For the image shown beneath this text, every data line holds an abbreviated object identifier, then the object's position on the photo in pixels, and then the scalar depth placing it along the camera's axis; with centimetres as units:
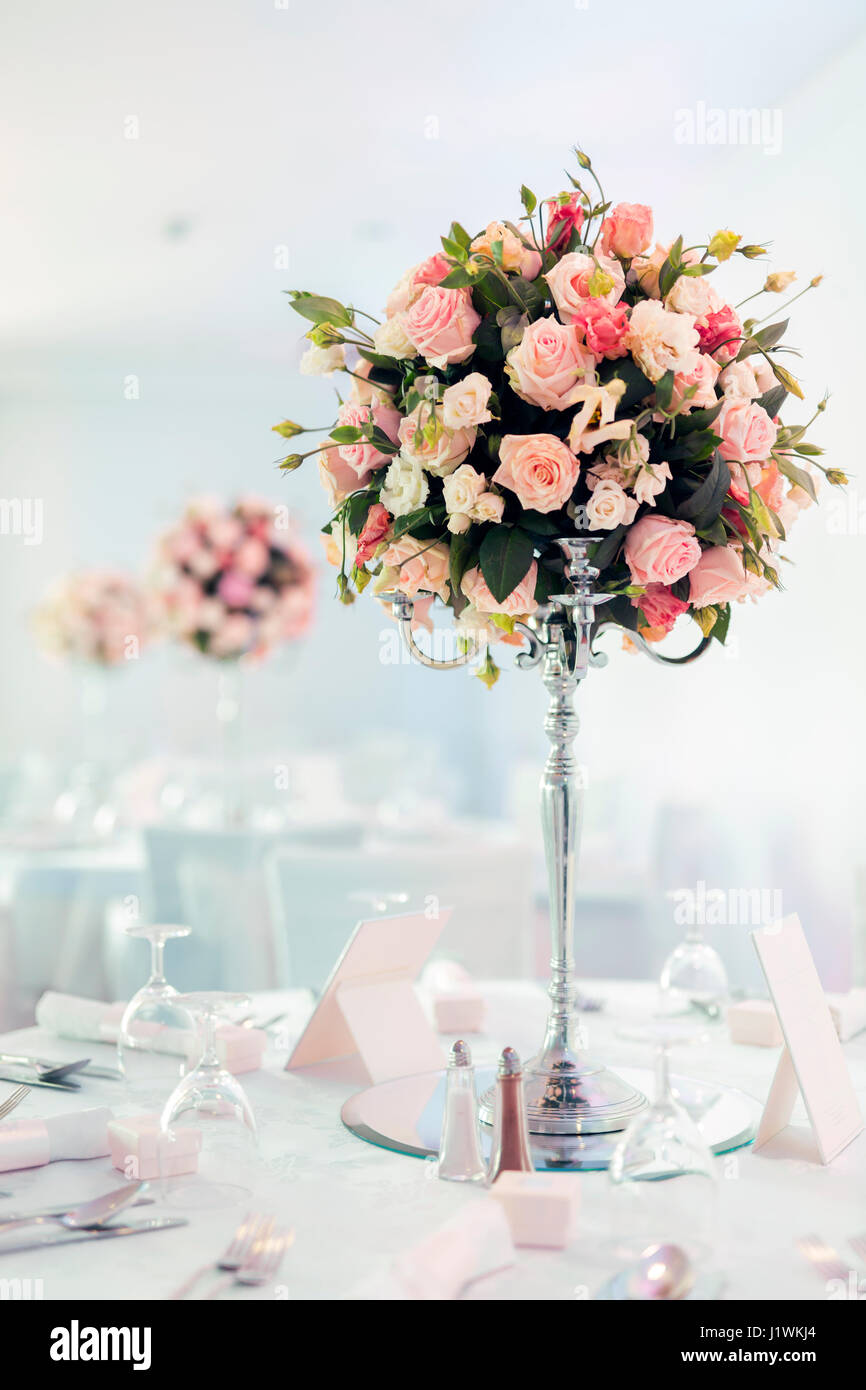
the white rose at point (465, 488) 119
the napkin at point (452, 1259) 84
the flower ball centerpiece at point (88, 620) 551
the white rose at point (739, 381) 124
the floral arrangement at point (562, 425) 118
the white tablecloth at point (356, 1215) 94
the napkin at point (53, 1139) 121
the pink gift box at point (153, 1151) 117
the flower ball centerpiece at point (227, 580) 425
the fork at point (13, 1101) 136
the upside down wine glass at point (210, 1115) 115
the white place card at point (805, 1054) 123
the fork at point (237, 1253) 94
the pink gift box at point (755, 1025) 173
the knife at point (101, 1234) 101
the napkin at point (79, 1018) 176
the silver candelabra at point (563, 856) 132
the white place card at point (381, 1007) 154
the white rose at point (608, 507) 118
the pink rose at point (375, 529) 133
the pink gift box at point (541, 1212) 99
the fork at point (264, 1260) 93
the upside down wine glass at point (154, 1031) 147
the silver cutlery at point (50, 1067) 154
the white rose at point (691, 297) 121
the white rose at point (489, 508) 119
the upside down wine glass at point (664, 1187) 91
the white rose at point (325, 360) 132
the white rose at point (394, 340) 125
